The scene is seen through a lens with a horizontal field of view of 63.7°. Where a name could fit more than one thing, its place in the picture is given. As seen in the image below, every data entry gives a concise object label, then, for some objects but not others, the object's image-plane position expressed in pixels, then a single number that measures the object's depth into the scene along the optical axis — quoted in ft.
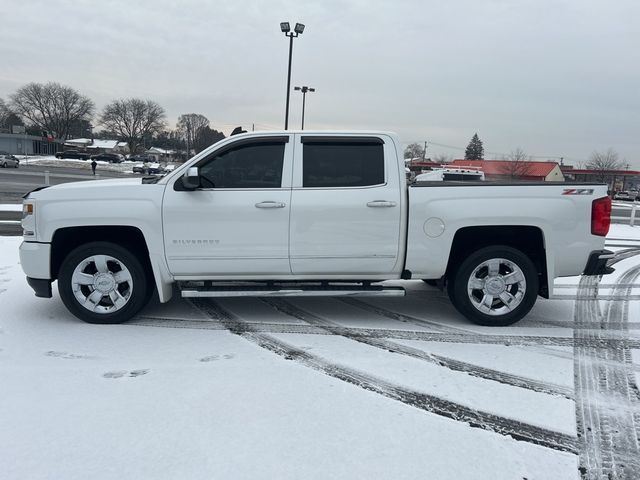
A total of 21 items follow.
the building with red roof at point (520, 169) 219.24
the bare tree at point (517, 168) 216.13
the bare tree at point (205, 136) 283.73
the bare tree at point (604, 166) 279.49
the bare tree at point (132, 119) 364.99
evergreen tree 438.40
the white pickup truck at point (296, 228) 16.46
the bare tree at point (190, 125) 374.84
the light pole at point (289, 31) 74.69
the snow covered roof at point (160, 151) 368.89
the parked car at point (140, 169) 191.22
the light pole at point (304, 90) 106.14
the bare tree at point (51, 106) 345.51
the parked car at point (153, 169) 181.12
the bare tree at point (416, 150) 347.77
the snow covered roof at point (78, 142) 341.82
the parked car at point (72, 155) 257.50
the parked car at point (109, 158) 250.51
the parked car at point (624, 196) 196.34
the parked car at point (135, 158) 303.68
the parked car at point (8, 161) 165.88
